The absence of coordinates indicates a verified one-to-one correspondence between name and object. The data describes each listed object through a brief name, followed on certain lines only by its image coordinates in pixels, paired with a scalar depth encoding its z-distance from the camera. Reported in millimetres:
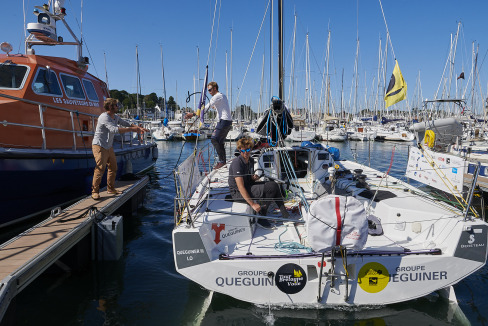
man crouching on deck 4979
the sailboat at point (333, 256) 3727
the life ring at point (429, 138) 11698
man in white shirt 7082
